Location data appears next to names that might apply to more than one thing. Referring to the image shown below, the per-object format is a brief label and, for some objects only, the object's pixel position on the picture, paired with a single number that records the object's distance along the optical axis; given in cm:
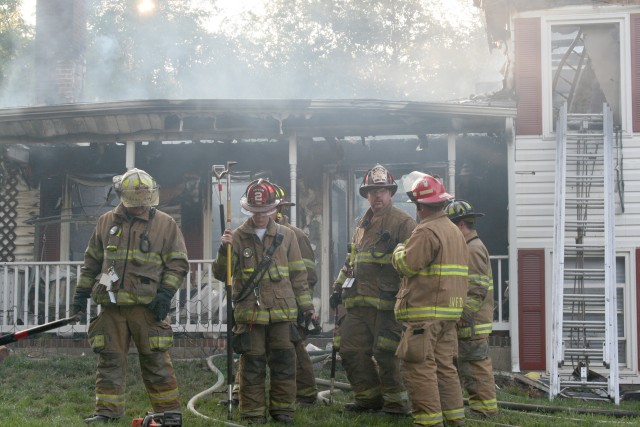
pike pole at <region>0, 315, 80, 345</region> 747
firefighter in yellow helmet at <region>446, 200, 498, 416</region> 1297
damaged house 1863
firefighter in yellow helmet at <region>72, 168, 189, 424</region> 1145
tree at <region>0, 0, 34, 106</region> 4678
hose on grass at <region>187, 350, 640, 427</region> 1339
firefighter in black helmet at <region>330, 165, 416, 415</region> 1248
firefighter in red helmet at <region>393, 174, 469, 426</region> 1077
